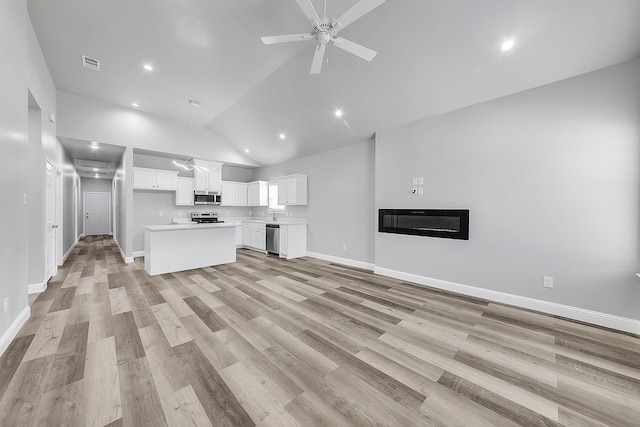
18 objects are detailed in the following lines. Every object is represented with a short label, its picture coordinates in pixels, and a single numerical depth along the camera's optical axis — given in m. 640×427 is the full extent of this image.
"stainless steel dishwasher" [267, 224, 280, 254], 6.30
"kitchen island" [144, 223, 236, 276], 4.48
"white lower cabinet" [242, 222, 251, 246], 7.38
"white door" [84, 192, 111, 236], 11.07
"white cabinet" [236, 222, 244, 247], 7.63
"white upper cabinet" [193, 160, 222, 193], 6.86
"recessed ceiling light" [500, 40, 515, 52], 2.64
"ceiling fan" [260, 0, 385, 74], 2.01
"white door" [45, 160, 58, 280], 4.08
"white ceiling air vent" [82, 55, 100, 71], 3.79
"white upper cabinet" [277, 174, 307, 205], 6.36
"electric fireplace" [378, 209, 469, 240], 3.60
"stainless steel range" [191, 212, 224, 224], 6.80
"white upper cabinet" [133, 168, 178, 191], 6.01
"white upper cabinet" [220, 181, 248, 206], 7.57
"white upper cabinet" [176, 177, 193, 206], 6.63
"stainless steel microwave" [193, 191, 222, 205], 6.89
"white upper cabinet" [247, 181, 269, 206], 7.69
